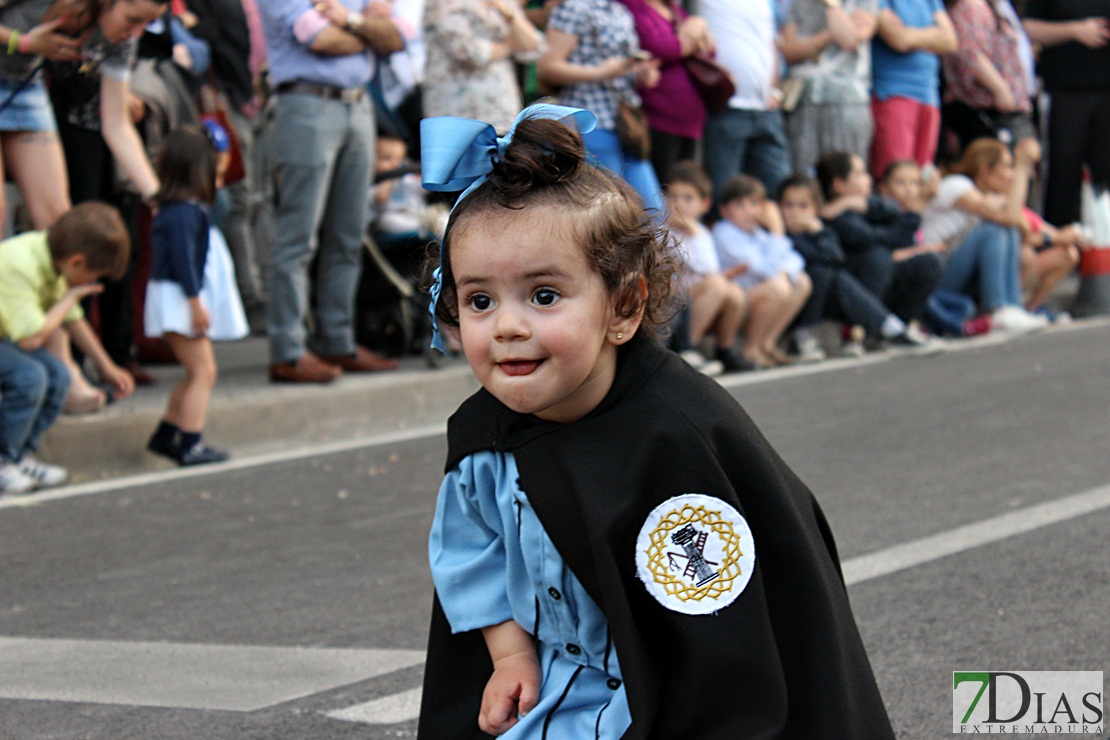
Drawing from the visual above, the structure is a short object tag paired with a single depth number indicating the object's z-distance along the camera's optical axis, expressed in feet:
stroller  57.00
